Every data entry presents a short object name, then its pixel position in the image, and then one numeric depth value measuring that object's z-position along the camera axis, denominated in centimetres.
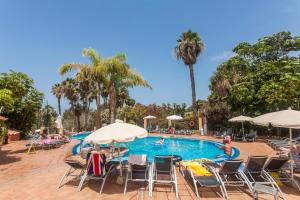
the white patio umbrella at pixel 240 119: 1197
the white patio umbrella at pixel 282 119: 420
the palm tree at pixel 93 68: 1119
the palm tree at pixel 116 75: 1099
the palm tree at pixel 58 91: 2621
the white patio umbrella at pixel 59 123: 1419
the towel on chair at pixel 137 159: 442
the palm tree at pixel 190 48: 1948
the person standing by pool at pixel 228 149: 656
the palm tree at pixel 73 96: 2490
